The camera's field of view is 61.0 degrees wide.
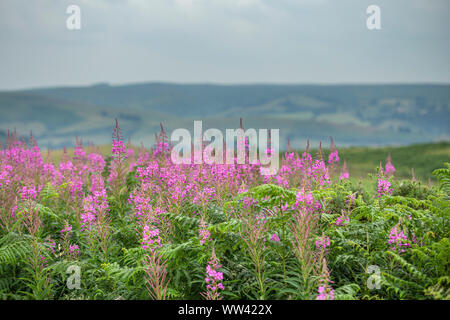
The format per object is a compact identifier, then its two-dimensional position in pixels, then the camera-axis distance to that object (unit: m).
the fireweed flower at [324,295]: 4.52
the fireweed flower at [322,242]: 5.55
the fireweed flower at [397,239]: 5.95
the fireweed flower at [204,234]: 5.63
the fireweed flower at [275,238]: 5.95
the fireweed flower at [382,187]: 8.04
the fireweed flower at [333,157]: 9.39
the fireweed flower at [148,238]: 5.59
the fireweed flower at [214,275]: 4.88
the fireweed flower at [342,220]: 6.87
